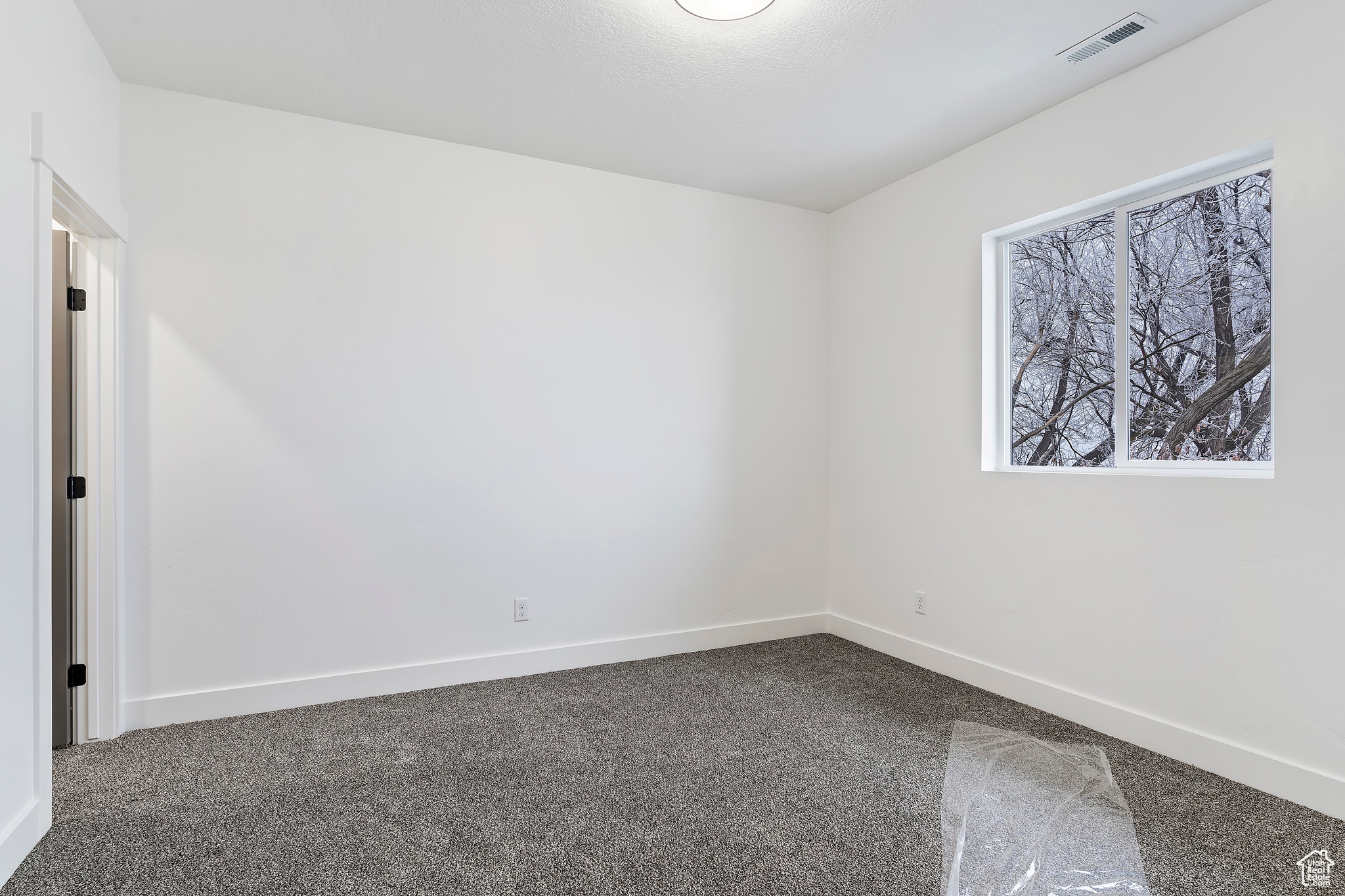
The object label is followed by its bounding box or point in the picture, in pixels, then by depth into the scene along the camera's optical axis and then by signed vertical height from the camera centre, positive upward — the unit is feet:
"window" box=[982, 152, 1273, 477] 8.38 +1.55
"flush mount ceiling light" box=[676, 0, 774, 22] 7.63 +4.79
